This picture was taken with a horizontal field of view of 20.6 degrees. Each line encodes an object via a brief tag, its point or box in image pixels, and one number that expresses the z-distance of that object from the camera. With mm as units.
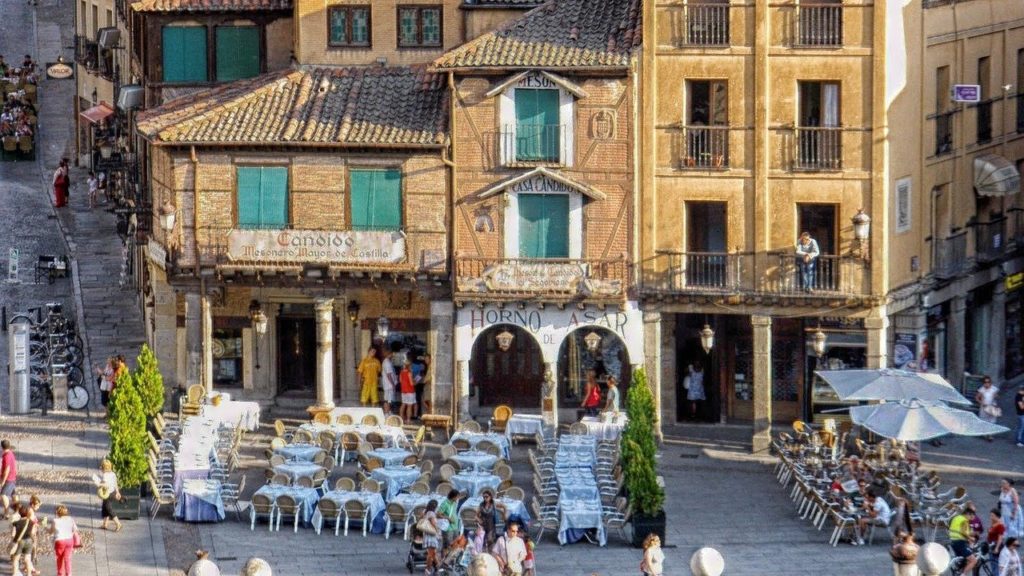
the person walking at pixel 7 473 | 61312
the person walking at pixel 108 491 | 60719
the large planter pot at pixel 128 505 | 61125
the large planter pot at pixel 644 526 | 59281
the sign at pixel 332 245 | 69750
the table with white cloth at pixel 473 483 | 61938
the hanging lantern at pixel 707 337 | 69625
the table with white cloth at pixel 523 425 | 69000
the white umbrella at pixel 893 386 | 61750
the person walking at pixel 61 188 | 93938
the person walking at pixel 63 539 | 56094
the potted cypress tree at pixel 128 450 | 61062
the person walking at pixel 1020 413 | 70188
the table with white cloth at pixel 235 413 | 68750
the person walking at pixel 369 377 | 72125
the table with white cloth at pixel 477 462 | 63906
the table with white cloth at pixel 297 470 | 62281
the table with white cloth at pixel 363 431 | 66938
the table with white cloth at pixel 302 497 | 60750
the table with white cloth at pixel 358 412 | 69062
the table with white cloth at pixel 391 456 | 64125
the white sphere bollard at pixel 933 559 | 49781
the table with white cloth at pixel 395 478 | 62250
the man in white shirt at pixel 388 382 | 72062
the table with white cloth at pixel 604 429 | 67688
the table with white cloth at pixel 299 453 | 64625
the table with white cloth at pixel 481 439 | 66625
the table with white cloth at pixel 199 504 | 61094
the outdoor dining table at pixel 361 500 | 60375
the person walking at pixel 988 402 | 70625
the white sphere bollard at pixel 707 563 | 49344
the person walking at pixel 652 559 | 53438
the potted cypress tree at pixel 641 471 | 59031
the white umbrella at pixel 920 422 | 60312
